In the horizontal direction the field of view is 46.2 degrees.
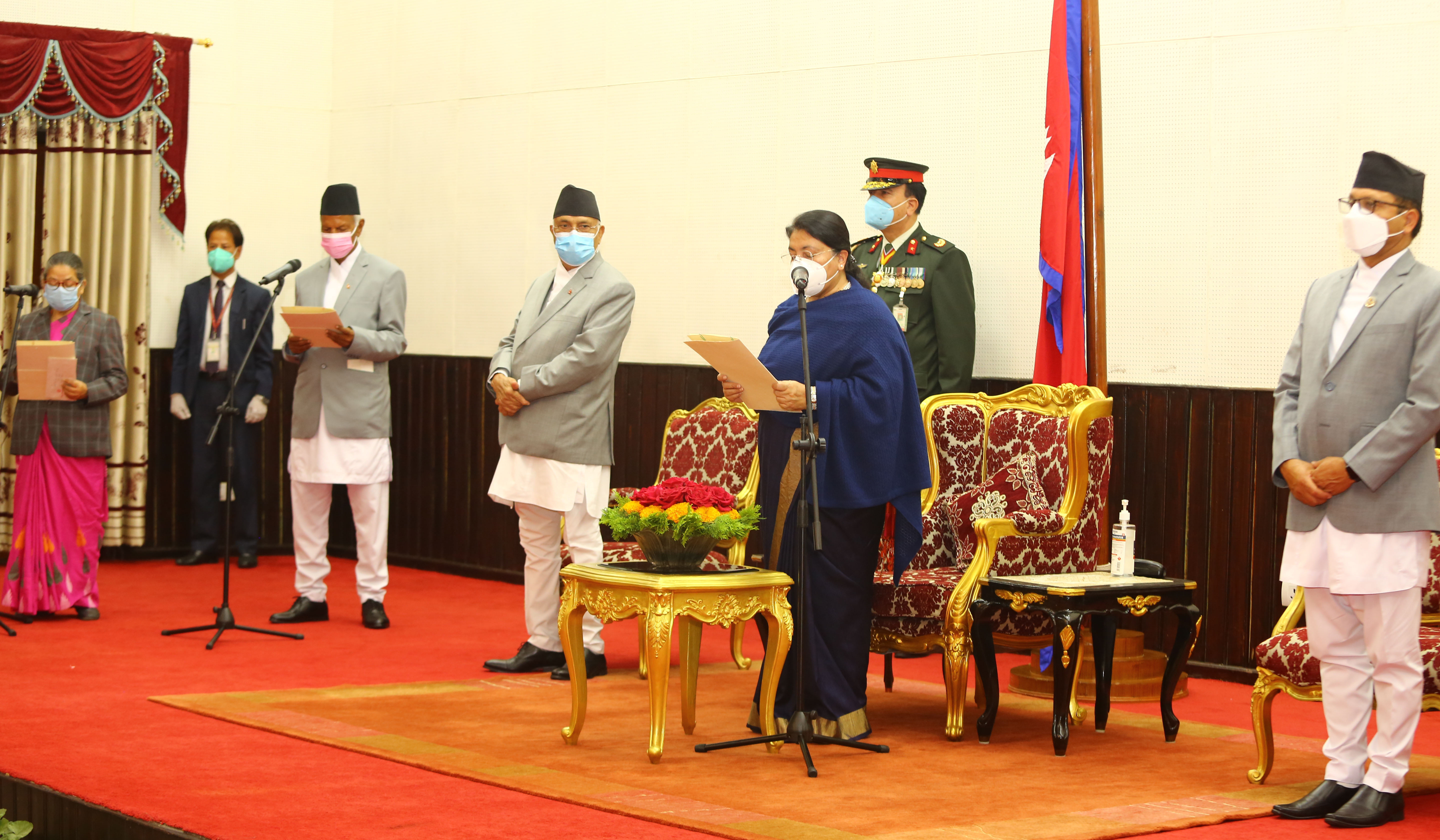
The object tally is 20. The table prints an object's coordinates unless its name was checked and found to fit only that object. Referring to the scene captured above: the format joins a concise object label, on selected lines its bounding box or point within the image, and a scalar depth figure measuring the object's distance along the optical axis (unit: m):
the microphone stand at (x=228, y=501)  6.71
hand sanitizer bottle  5.39
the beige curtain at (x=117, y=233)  9.12
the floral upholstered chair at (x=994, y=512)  5.38
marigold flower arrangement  4.82
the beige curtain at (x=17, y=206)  9.03
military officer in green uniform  6.82
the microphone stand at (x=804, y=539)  4.55
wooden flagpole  6.29
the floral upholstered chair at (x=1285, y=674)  4.49
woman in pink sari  7.13
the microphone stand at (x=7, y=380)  6.86
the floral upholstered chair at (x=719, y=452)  6.64
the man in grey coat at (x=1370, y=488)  4.15
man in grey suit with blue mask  6.12
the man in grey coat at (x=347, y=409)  7.24
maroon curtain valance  8.97
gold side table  4.71
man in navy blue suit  9.22
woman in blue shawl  4.97
